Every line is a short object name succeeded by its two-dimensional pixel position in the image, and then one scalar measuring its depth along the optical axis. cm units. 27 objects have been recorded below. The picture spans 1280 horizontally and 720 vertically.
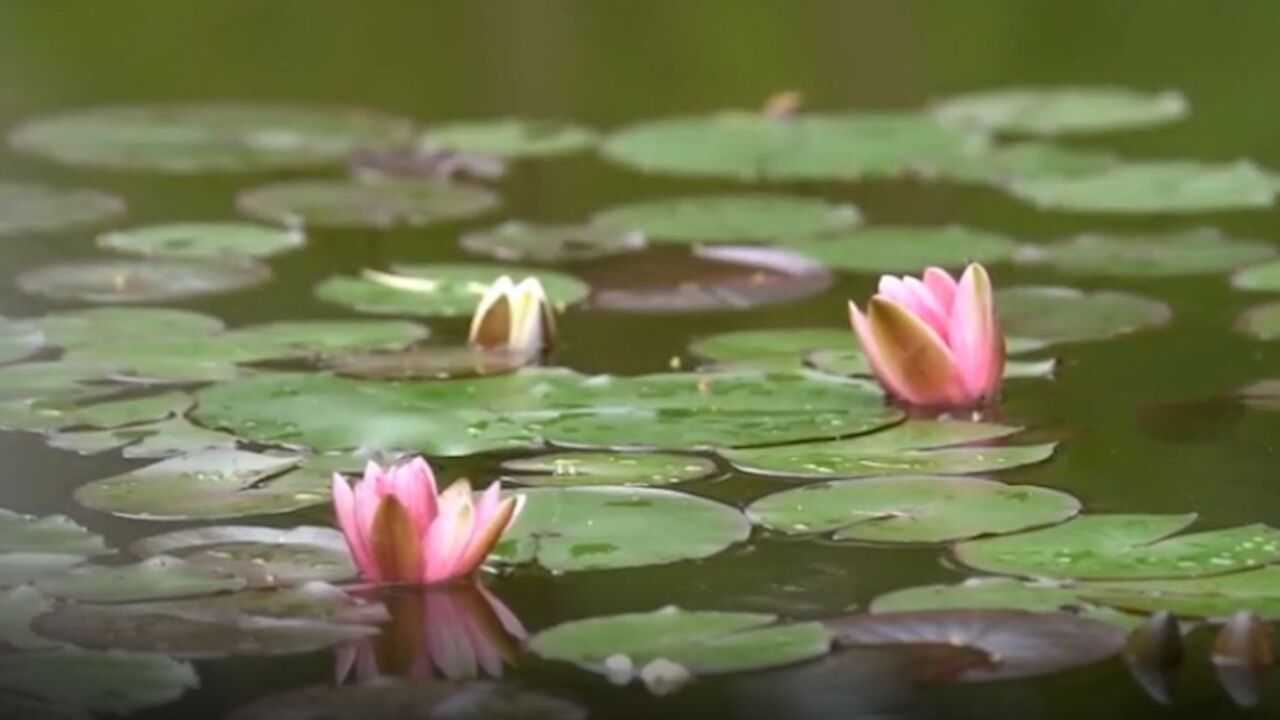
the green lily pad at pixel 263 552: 758
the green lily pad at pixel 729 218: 845
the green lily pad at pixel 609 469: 772
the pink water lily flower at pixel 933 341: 784
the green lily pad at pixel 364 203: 854
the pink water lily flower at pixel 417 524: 754
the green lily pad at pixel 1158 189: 854
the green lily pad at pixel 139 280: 822
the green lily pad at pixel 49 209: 851
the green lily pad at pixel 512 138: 887
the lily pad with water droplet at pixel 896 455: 774
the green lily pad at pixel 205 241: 837
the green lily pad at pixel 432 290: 819
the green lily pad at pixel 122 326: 808
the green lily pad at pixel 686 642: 746
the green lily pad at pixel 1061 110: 895
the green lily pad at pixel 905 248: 832
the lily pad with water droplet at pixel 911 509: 763
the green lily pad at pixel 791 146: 876
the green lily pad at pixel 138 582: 755
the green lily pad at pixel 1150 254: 829
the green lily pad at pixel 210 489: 768
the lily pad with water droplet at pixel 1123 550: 756
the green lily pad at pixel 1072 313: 809
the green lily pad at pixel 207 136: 882
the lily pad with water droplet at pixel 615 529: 760
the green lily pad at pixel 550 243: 839
